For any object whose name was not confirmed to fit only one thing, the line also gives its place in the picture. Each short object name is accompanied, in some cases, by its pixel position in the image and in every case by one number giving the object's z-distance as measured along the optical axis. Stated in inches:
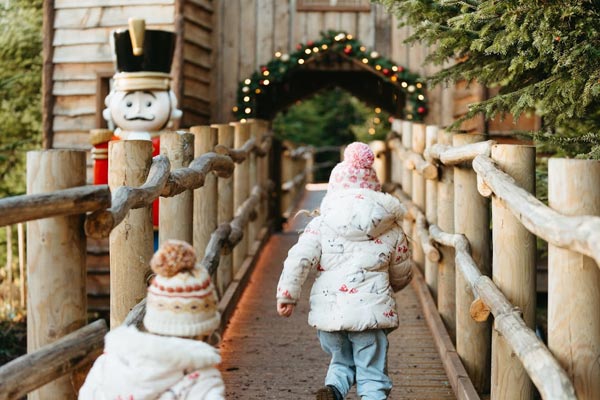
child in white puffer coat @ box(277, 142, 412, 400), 177.3
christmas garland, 466.9
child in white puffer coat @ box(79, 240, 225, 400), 115.6
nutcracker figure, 308.5
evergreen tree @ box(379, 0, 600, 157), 196.2
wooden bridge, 137.5
